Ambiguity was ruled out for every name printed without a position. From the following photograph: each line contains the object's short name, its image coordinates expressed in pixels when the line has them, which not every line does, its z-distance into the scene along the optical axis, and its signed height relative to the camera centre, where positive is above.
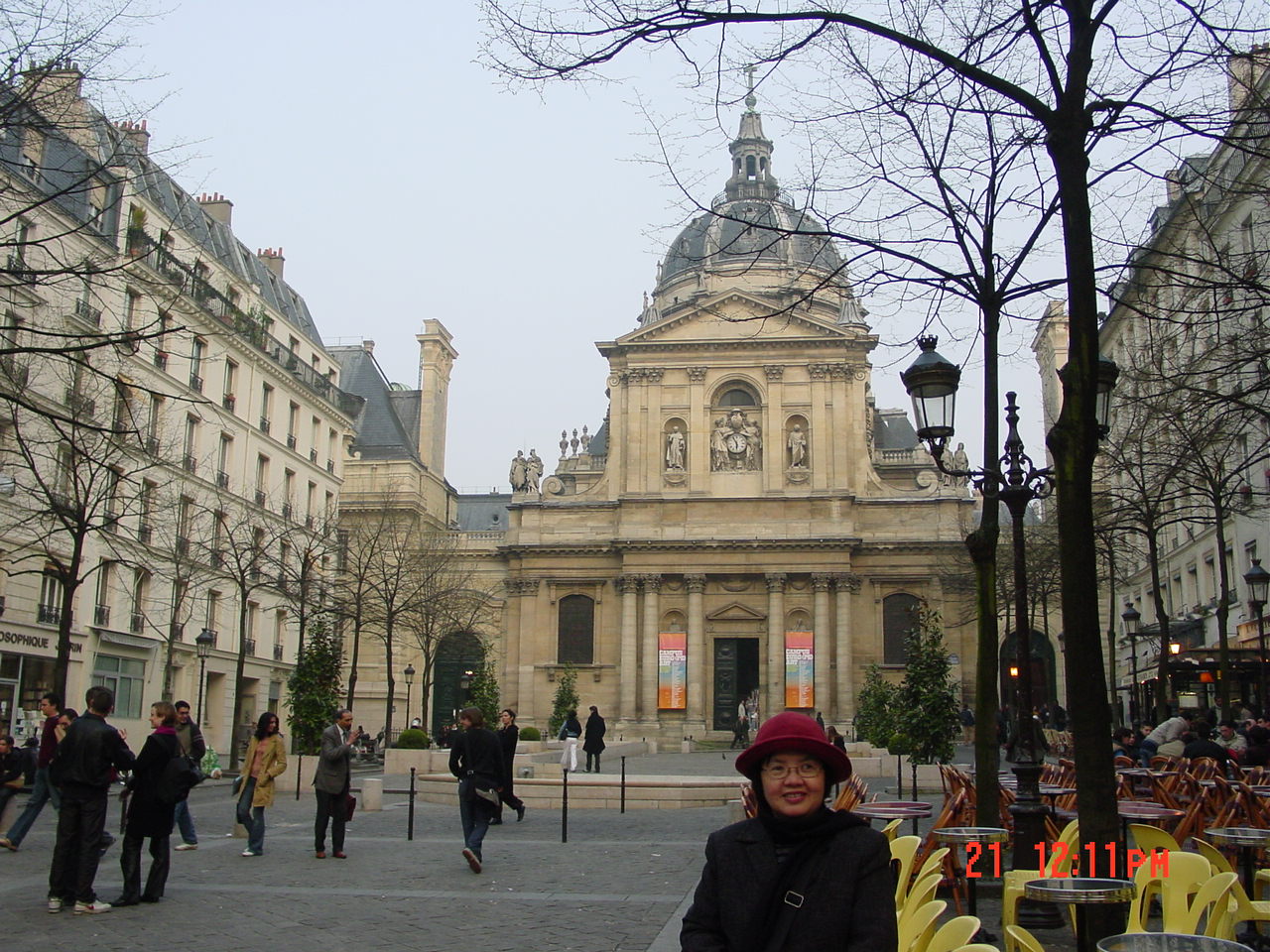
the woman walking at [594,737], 30.34 -0.89
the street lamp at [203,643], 30.31 +1.25
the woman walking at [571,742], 27.82 -0.96
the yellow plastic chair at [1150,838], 7.80 -0.81
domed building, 49.97 +6.42
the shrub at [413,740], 31.80 -1.09
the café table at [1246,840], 7.79 -0.80
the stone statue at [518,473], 54.16 +9.76
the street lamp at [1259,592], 21.69 +2.12
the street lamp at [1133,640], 28.29 +1.69
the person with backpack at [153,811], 10.68 -1.02
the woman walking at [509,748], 18.58 -0.75
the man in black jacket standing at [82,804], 10.30 -0.95
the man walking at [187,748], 14.20 -0.67
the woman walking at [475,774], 13.07 -0.81
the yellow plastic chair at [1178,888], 5.84 -0.84
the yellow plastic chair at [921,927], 4.87 -0.88
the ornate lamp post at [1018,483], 9.66 +2.16
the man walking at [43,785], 14.17 -1.09
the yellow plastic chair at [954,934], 4.78 -0.88
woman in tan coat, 14.18 -0.93
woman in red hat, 3.67 -0.50
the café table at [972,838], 7.94 -0.91
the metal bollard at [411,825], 16.50 -1.70
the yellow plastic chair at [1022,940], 4.69 -0.88
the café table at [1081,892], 5.82 -0.87
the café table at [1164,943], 4.65 -0.89
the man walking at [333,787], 13.96 -1.02
